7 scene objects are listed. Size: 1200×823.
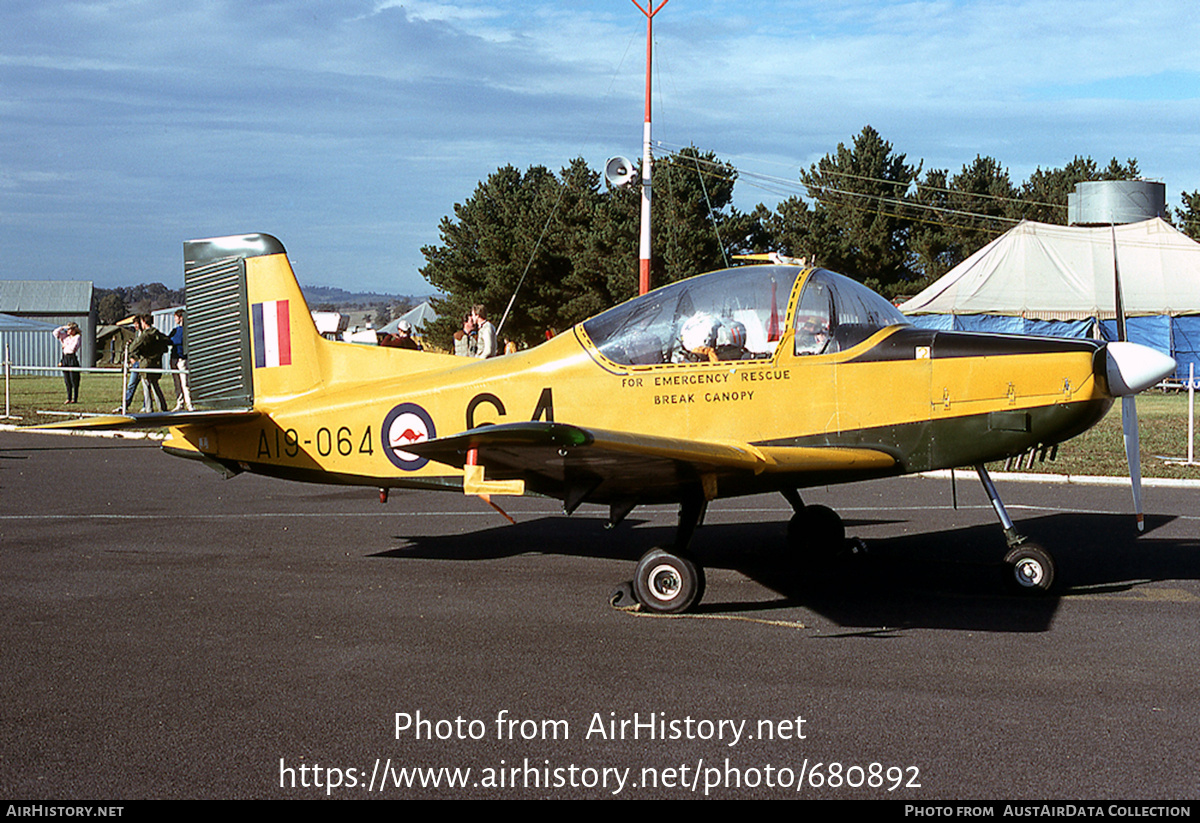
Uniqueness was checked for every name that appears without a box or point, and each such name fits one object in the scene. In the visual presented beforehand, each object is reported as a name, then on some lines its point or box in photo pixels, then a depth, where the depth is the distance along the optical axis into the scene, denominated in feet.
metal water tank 146.72
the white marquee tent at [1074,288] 116.67
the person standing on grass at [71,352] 88.78
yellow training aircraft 21.27
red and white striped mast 66.18
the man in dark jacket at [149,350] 65.77
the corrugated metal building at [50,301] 315.78
